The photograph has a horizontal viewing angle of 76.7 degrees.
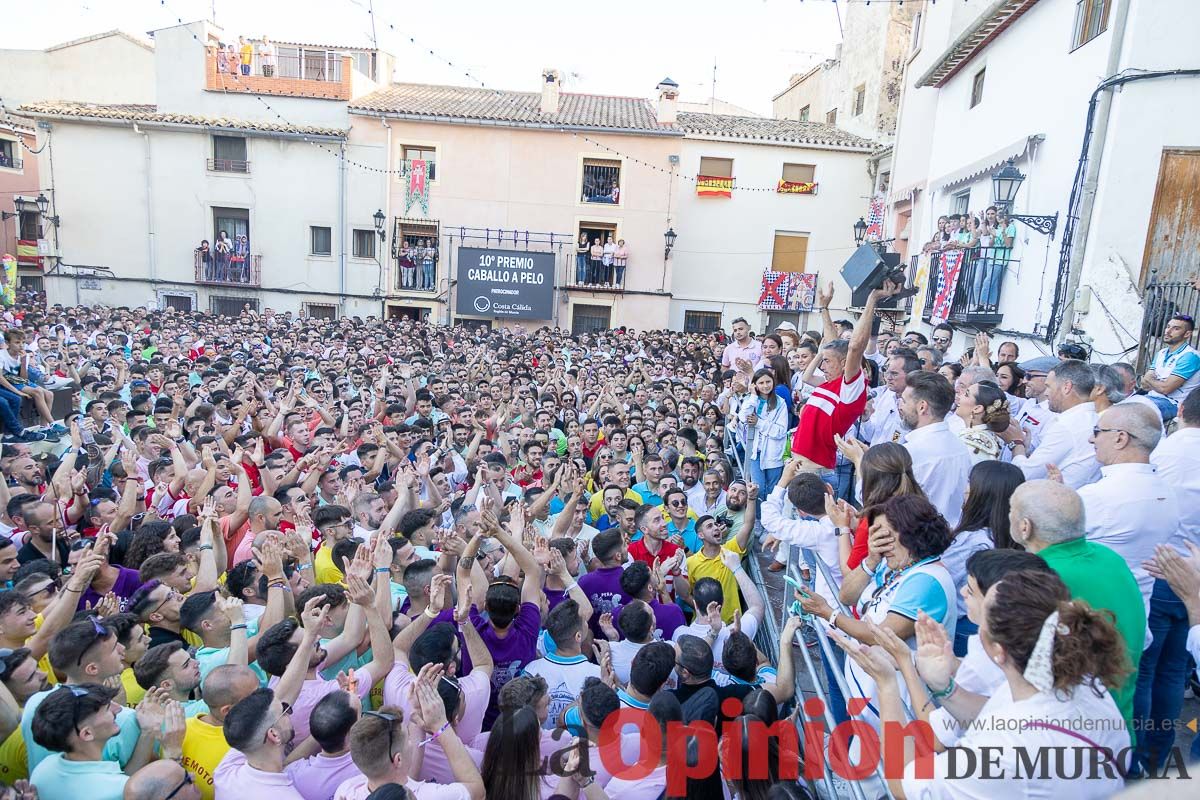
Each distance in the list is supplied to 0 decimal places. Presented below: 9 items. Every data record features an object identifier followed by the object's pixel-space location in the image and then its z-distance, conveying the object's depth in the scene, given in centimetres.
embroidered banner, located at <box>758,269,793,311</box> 2389
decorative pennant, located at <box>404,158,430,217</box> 2250
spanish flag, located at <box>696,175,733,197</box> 2372
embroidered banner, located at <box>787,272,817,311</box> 2386
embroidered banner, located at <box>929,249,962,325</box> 1107
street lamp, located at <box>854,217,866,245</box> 1695
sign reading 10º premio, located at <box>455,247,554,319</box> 2188
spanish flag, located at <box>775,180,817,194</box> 2367
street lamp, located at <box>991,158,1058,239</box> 891
